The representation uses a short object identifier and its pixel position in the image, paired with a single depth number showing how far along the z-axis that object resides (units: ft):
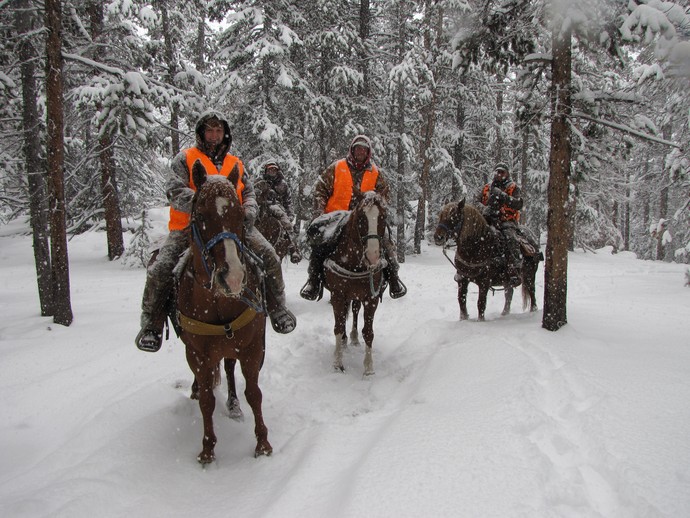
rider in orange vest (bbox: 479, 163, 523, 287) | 28.17
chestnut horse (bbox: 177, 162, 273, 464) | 10.50
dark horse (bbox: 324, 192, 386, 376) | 19.71
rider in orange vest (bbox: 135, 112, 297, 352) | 13.97
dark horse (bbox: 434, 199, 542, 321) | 26.86
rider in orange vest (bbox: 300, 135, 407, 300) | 22.68
